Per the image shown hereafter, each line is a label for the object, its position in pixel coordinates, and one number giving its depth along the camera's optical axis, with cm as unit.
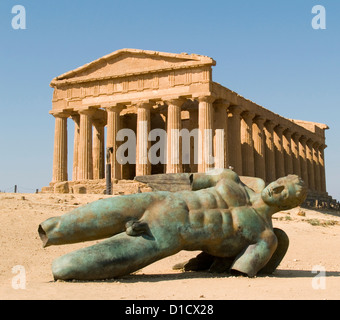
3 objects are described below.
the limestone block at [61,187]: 3284
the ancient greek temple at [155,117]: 3225
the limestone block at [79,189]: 3170
